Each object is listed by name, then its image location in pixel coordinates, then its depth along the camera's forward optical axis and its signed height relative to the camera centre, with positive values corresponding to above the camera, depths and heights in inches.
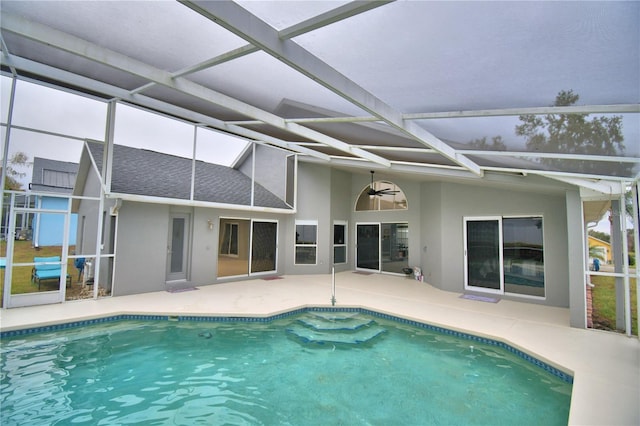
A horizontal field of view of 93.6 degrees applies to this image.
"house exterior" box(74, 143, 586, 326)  304.2 +9.3
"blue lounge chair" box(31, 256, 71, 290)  278.6 -39.5
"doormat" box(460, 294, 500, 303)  311.9 -67.2
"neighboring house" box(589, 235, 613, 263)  487.2 -19.4
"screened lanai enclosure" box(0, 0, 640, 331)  84.8 +53.9
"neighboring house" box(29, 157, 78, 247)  274.7 +28.3
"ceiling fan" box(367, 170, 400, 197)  464.4 +64.7
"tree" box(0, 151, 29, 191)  256.1 +47.4
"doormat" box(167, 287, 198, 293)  335.3 -67.9
